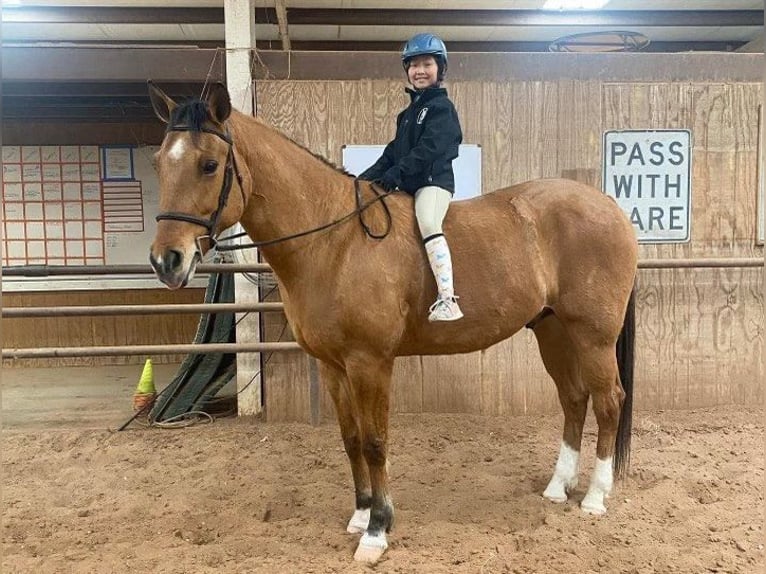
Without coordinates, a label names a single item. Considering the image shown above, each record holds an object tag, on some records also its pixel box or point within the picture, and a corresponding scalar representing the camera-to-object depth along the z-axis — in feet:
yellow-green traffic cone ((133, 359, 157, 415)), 13.87
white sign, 13.20
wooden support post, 12.43
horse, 6.86
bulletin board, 19.89
